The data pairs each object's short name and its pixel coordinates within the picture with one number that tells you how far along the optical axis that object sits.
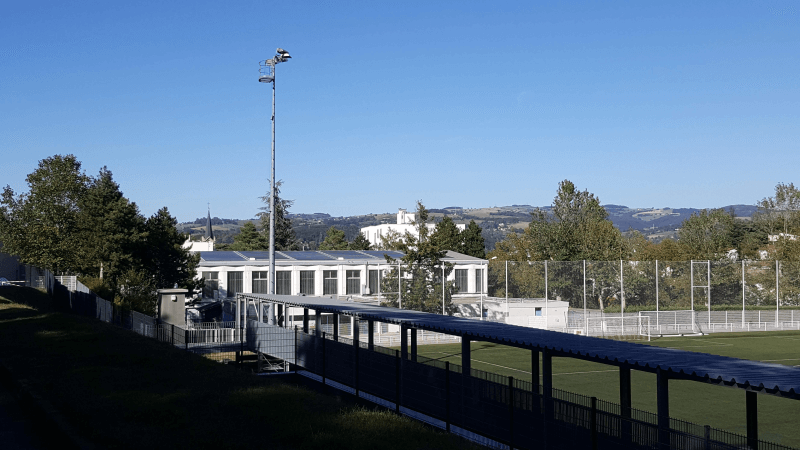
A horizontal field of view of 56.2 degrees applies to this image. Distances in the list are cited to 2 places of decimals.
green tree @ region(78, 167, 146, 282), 46.84
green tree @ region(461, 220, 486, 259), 101.38
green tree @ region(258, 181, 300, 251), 107.44
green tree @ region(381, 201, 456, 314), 50.62
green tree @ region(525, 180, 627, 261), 81.62
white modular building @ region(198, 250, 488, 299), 54.03
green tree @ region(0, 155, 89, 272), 46.96
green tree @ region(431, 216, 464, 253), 93.50
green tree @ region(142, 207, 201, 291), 53.38
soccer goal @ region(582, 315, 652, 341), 49.44
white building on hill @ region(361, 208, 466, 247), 174.41
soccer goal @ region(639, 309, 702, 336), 50.66
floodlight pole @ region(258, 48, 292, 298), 31.25
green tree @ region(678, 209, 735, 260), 79.25
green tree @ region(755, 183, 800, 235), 86.38
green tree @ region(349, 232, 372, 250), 114.81
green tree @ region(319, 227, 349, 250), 119.84
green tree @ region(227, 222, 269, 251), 107.12
